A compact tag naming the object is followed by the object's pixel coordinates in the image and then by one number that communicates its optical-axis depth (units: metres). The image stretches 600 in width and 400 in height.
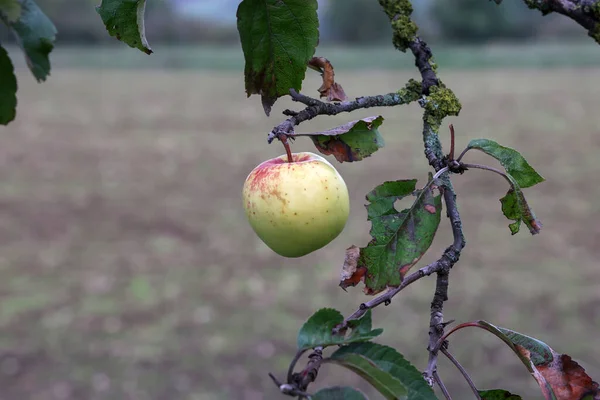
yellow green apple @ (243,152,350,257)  0.70
